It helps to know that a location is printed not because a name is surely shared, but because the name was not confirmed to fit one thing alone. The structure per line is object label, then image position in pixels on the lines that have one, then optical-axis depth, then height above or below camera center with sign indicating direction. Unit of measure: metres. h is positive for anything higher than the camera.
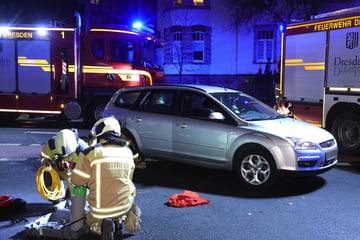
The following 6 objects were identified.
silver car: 6.14 -0.83
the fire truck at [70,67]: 13.24 +0.43
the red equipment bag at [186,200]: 5.57 -1.62
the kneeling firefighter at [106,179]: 3.80 -0.92
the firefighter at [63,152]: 4.67 -0.83
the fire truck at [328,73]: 9.13 +0.24
